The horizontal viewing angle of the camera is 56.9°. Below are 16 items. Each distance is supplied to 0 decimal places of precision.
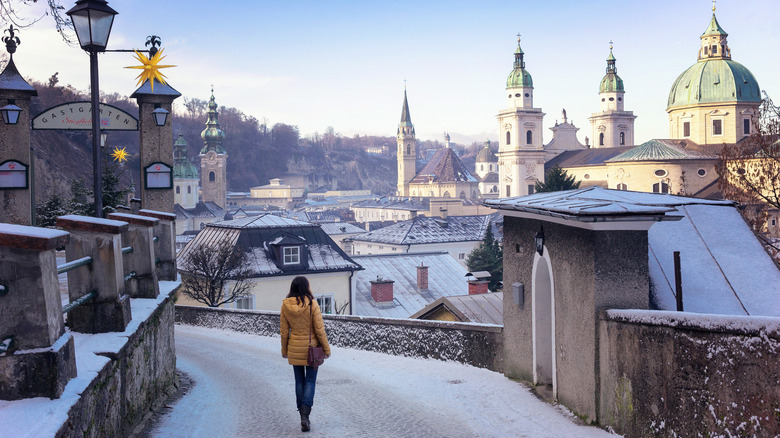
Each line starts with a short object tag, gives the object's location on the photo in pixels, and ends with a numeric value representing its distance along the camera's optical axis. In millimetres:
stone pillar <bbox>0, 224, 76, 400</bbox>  3605
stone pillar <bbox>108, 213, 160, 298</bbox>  7109
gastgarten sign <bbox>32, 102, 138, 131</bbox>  11820
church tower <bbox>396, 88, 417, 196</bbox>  158625
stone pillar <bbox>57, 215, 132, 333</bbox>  5270
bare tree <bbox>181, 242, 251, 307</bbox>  27562
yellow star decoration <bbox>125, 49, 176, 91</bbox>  11234
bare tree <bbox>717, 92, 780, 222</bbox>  28625
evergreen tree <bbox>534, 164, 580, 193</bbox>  52438
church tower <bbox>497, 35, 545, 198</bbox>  94562
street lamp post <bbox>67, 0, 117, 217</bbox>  8727
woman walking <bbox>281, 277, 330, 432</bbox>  6625
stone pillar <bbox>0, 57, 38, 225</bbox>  13102
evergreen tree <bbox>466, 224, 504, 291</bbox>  50512
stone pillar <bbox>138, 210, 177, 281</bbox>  9133
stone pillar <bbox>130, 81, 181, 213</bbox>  13039
